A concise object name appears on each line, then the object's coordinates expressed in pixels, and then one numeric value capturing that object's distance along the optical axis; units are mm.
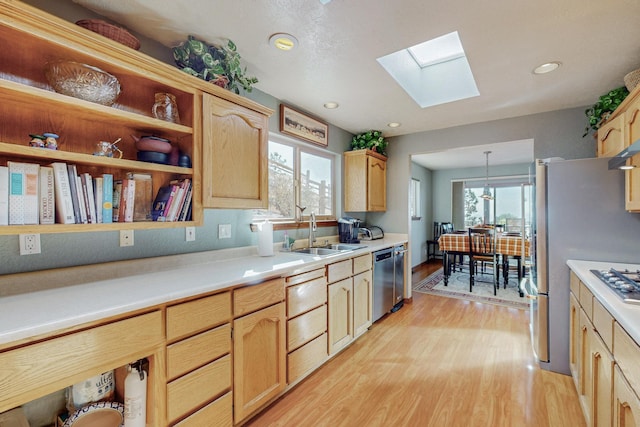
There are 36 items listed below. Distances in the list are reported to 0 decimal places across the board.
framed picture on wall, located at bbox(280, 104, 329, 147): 2737
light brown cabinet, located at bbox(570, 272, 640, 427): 978
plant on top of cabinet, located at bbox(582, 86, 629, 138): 2248
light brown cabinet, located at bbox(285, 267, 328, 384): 1918
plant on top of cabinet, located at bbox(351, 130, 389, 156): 3723
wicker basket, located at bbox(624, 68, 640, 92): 1893
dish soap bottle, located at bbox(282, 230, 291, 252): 2670
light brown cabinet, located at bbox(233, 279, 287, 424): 1553
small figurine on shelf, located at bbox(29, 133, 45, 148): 1187
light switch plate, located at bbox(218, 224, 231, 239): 2149
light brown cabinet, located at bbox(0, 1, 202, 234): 1129
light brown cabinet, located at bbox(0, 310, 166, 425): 888
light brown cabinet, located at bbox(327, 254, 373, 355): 2334
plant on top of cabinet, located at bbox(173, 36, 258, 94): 1711
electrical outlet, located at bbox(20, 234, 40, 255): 1280
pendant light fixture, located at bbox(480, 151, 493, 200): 6645
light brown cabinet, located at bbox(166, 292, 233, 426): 1269
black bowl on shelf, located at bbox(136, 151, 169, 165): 1575
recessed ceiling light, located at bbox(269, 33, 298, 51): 1721
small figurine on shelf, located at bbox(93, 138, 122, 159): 1419
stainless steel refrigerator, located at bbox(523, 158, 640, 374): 1949
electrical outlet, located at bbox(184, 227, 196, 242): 1924
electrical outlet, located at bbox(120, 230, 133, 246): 1594
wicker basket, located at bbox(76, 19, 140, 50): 1321
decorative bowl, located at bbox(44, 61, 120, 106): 1272
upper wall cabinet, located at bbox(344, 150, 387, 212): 3562
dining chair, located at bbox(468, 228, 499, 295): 4318
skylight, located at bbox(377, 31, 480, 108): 2311
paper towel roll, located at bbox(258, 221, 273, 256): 2287
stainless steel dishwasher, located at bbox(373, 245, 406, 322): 3029
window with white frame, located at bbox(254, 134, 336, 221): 2768
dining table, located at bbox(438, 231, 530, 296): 4207
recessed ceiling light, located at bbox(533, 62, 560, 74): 2041
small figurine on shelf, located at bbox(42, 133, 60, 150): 1221
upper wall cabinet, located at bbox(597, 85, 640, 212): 1652
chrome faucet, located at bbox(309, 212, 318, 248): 2930
